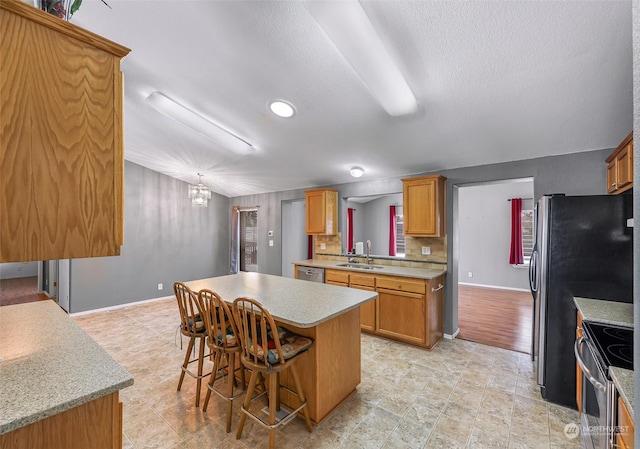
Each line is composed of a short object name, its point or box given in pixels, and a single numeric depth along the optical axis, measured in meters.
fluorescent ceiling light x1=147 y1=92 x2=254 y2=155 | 2.97
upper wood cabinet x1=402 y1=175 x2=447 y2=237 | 3.53
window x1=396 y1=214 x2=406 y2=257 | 7.97
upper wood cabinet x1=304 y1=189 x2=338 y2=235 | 4.64
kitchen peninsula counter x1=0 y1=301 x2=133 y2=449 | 0.89
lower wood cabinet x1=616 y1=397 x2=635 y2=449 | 1.00
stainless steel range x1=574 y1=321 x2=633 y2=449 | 1.24
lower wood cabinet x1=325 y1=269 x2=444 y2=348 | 3.25
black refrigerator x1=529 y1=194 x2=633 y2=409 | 2.15
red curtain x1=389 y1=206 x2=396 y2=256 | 7.93
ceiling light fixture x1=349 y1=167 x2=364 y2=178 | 3.94
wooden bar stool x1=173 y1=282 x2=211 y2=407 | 2.28
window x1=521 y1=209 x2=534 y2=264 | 6.34
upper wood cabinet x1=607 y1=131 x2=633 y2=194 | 2.00
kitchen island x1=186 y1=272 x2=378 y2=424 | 1.99
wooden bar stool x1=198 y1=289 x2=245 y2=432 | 2.00
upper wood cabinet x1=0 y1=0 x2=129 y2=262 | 0.84
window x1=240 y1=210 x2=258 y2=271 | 6.53
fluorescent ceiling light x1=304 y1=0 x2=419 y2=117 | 1.56
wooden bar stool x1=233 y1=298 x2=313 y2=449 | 1.74
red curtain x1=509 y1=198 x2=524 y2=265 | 6.22
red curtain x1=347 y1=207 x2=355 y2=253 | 7.94
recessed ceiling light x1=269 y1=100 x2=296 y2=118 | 2.73
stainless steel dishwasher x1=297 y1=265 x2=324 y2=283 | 4.23
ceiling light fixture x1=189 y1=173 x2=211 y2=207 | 4.76
